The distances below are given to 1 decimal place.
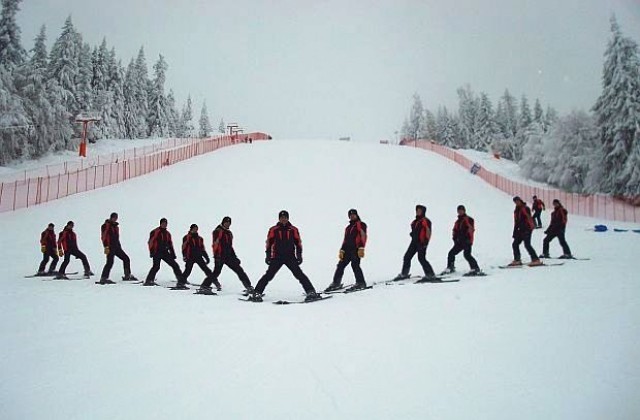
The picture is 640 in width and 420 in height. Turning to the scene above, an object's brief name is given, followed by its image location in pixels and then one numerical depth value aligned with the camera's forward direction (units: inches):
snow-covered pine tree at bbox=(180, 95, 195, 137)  4338.1
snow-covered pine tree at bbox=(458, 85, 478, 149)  3836.6
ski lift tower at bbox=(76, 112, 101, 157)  1819.9
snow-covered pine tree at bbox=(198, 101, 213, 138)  4739.2
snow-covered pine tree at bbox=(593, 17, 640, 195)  1219.9
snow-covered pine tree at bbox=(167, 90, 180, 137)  3341.5
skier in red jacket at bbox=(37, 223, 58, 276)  457.1
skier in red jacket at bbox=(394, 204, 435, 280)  362.6
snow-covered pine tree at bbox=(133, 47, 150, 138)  2896.2
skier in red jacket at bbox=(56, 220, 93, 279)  436.5
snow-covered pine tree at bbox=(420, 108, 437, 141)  4318.4
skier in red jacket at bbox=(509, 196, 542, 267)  405.1
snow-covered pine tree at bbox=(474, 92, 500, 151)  3442.4
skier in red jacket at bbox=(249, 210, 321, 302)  314.2
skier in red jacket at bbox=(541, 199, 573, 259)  453.1
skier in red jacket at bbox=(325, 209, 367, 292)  348.8
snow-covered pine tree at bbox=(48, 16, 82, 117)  2159.2
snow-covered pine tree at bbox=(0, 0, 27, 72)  1593.3
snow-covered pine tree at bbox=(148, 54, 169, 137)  3011.8
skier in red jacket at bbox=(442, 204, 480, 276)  390.3
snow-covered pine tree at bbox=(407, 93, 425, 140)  4458.7
